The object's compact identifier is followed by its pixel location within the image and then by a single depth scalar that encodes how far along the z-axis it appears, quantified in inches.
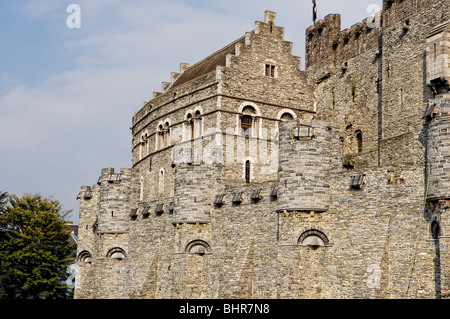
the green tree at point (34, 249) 1875.0
